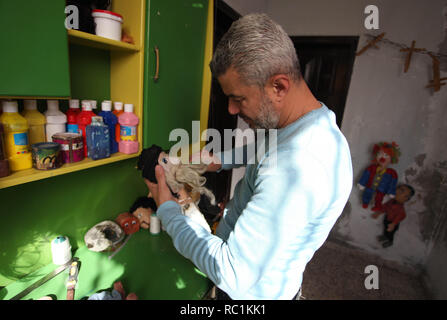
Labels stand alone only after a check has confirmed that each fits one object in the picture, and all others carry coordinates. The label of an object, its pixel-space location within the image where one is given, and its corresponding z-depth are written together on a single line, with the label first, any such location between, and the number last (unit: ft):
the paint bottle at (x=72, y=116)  3.15
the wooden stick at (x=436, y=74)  7.16
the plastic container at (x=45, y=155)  2.54
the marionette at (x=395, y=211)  8.00
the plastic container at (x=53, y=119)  2.93
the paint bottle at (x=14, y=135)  2.45
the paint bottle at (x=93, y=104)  3.30
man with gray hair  2.04
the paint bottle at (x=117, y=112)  3.58
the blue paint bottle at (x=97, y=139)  3.05
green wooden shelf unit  3.01
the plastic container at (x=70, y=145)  2.82
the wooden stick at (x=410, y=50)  7.32
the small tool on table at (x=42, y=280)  3.03
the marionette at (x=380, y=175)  7.98
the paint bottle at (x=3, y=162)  2.29
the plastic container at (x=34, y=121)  2.77
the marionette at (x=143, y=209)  4.66
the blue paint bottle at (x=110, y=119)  3.49
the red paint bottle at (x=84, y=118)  3.18
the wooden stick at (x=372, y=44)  7.66
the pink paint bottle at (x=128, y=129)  3.52
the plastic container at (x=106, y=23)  2.95
